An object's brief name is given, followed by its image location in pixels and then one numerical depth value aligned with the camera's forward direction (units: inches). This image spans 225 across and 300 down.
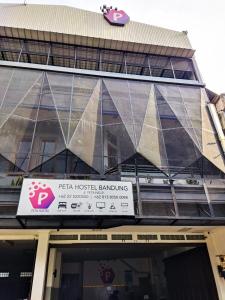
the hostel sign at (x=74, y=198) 247.3
